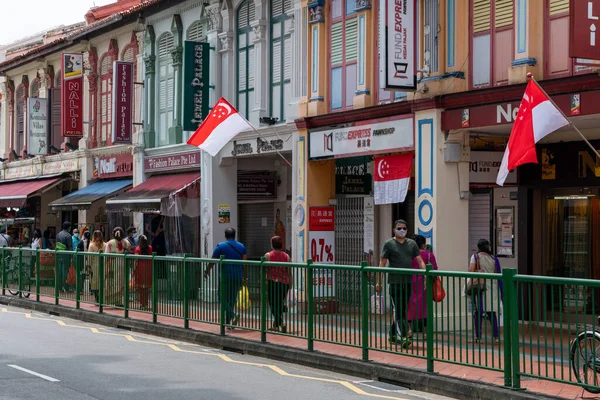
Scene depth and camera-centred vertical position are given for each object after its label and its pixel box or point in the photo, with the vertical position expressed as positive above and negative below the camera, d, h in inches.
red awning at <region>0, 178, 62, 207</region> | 1330.0 +40.8
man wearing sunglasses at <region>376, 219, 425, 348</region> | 465.7 -40.4
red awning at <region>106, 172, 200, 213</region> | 995.3 +27.6
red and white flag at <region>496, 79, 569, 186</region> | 520.7 +50.2
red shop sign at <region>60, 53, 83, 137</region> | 1235.9 +156.0
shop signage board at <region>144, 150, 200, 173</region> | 1006.1 +61.6
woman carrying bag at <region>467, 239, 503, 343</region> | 406.3 -34.6
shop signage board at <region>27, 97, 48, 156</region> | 1358.5 +129.8
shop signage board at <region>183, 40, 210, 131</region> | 942.4 +131.7
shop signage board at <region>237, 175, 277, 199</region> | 990.4 +32.6
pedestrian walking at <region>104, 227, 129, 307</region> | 733.9 -46.6
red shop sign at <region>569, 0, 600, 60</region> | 512.4 +99.3
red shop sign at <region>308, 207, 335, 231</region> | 812.0 +0.2
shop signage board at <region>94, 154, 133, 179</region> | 1162.1 +64.8
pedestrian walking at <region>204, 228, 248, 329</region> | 596.7 -39.7
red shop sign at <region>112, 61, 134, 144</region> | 1106.1 +133.2
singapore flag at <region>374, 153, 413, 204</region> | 717.3 +31.0
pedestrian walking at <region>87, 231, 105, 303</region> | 772.0 -43.2
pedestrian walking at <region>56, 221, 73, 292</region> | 827.4 -42.3
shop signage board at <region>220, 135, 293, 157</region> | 863.1 +66.8
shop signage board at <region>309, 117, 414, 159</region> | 703.1 +60.8
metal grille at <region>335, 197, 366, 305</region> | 846.5 -10.1
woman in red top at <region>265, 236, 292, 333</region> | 546.6 -39.2
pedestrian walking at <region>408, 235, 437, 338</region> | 454.6 -40.8
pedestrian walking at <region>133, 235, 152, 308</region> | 689.0 -41.9
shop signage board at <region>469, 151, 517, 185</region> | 703.7 +36.7
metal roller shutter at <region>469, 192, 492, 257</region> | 746.8 +0.9
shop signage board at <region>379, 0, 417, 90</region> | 652.1 +116.7
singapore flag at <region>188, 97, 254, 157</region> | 815.7 +76.2
